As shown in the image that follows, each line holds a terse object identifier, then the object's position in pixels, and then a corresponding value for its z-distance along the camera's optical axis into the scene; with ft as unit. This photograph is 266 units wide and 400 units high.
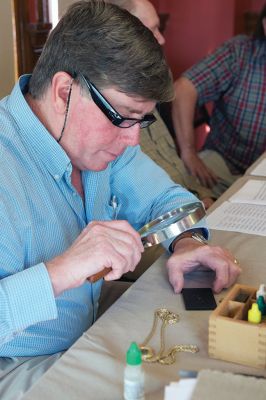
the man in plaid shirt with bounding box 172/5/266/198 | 10.59
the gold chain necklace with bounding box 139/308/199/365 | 4.37
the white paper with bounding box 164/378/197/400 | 3.85
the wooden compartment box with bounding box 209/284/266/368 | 4.22
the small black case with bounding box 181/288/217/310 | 4.93
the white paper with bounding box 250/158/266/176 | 7.97
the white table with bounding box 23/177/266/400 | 4.15
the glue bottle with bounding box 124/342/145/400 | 3.89
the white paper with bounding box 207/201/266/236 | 6.23
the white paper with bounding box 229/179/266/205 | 6.92
